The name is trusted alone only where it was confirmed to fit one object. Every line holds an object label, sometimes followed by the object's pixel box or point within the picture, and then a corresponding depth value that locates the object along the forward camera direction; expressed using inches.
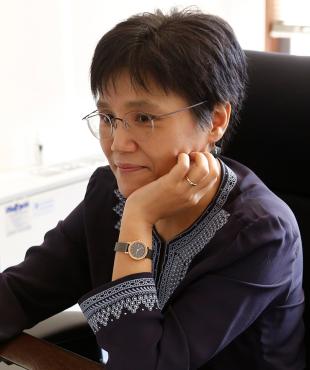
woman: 52.2
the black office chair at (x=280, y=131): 58.9
